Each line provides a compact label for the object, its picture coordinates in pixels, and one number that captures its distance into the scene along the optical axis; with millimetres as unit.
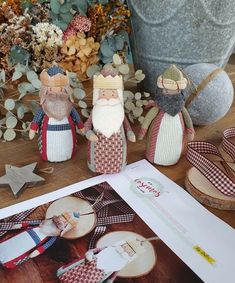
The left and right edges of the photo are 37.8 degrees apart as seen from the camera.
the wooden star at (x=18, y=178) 455
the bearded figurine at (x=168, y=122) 465
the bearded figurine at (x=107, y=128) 443
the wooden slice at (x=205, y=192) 437
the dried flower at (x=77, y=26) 626
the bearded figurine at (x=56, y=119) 457
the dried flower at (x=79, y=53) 646
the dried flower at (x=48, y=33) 562
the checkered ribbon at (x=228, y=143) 522
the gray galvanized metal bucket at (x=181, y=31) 574
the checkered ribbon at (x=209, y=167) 431
